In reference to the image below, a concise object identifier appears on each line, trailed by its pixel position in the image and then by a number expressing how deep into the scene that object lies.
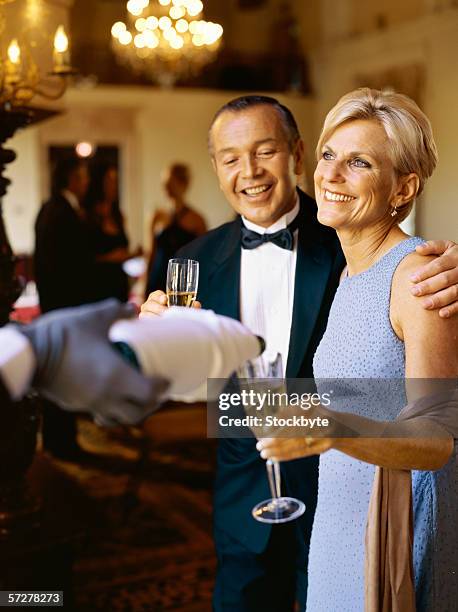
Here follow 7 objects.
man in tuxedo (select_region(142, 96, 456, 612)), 2.39
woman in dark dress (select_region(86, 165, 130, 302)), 6.21
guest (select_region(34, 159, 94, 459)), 5.19
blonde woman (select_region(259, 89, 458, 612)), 1.70
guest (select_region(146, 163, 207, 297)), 5.92
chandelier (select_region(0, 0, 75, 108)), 3.14
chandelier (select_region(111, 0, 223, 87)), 10.72
